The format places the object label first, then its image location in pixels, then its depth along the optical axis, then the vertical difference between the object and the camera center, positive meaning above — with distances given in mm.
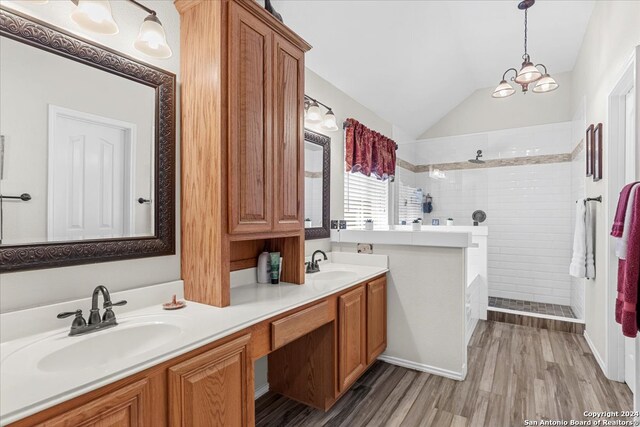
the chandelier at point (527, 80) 3010 +1281
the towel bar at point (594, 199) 2743 +140
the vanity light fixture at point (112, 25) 1282 +778
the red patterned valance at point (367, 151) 3387 +704
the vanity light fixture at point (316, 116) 2697 +815
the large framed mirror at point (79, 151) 1249 +271
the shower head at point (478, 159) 4930 +829
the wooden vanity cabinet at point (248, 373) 1000 -663
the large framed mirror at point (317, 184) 2871 +274
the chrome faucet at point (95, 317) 1284 -420
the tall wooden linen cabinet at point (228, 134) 1659 +427
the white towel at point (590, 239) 2961 -214
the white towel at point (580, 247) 3002 -291
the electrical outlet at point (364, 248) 2934 -301
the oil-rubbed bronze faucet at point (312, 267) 2646 -425
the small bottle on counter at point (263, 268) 2242 -367
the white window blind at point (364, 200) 3504 +165
